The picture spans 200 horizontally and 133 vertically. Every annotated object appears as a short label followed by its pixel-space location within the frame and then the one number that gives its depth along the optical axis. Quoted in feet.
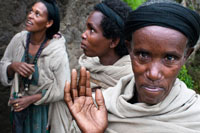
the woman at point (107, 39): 6.31
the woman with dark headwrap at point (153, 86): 3.24
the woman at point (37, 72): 7.38
